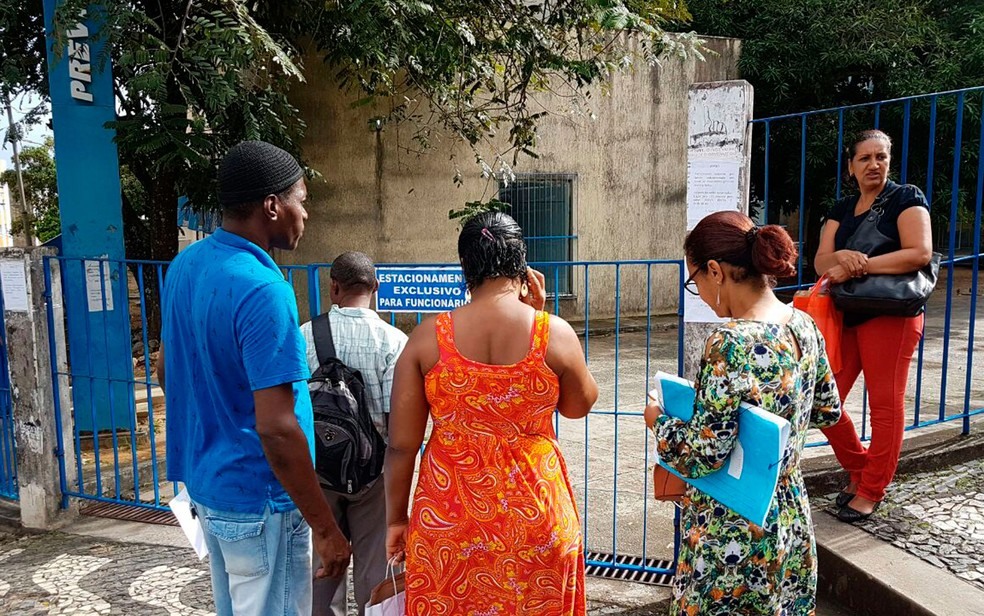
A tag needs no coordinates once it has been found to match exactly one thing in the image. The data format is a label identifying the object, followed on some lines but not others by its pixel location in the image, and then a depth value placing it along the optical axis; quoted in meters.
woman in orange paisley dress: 2.04
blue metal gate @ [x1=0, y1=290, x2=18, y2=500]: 4.66
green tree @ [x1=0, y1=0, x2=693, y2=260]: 4.98
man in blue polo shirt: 1.93
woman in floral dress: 1.96
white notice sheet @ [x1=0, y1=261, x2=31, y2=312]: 4.30
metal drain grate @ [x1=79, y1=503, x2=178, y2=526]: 4.43
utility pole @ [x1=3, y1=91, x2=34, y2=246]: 17.01
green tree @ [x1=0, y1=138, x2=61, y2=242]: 18.83
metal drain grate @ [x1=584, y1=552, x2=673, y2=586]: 3.50
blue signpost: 5.53
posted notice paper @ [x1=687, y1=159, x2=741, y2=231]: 2.97
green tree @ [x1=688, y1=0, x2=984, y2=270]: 11.80
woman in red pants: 3.29
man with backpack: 2.62
